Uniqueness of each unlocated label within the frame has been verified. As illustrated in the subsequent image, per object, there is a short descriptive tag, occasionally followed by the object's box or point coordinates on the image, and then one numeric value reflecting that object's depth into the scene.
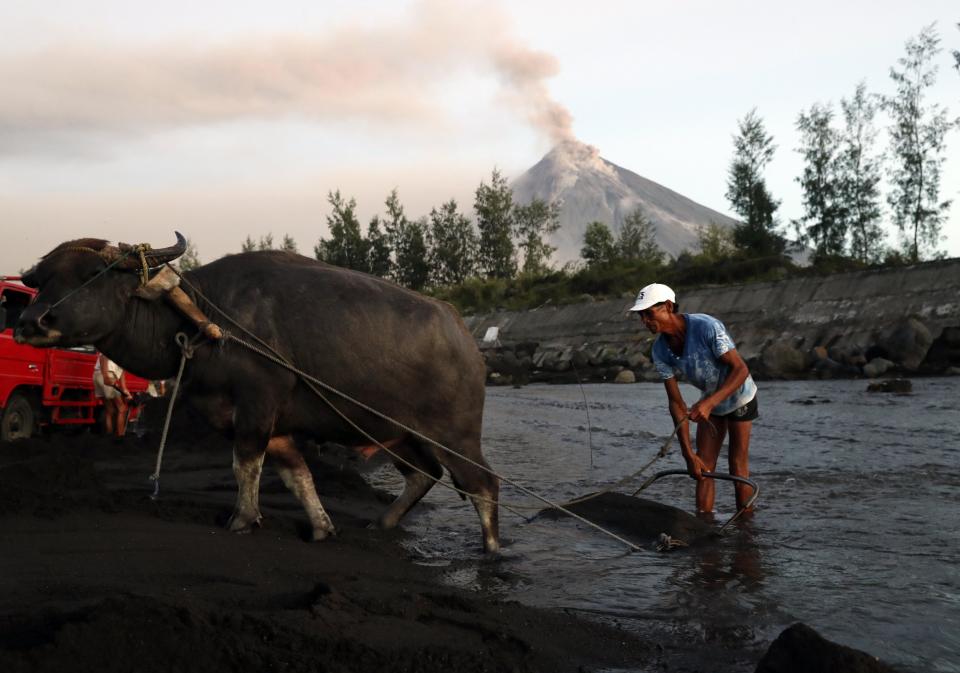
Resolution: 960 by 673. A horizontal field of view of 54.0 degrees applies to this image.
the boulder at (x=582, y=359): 41.41
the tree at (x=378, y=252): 92.88
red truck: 13.12
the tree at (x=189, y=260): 103.37
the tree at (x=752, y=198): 55.78
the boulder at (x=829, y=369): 29.25
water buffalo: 6.82
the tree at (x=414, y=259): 91.50
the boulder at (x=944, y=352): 27.41
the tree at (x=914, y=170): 48.59
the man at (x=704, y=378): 7.64
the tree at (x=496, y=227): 87.88
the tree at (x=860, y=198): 54.88
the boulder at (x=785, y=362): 30.64
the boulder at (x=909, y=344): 27.70
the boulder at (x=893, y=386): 23.03
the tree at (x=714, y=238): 62.97
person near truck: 14.99
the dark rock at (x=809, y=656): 3.94
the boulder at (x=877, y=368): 27.84
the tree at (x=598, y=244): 77.44
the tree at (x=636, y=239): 83.88
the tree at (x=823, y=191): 55.56
